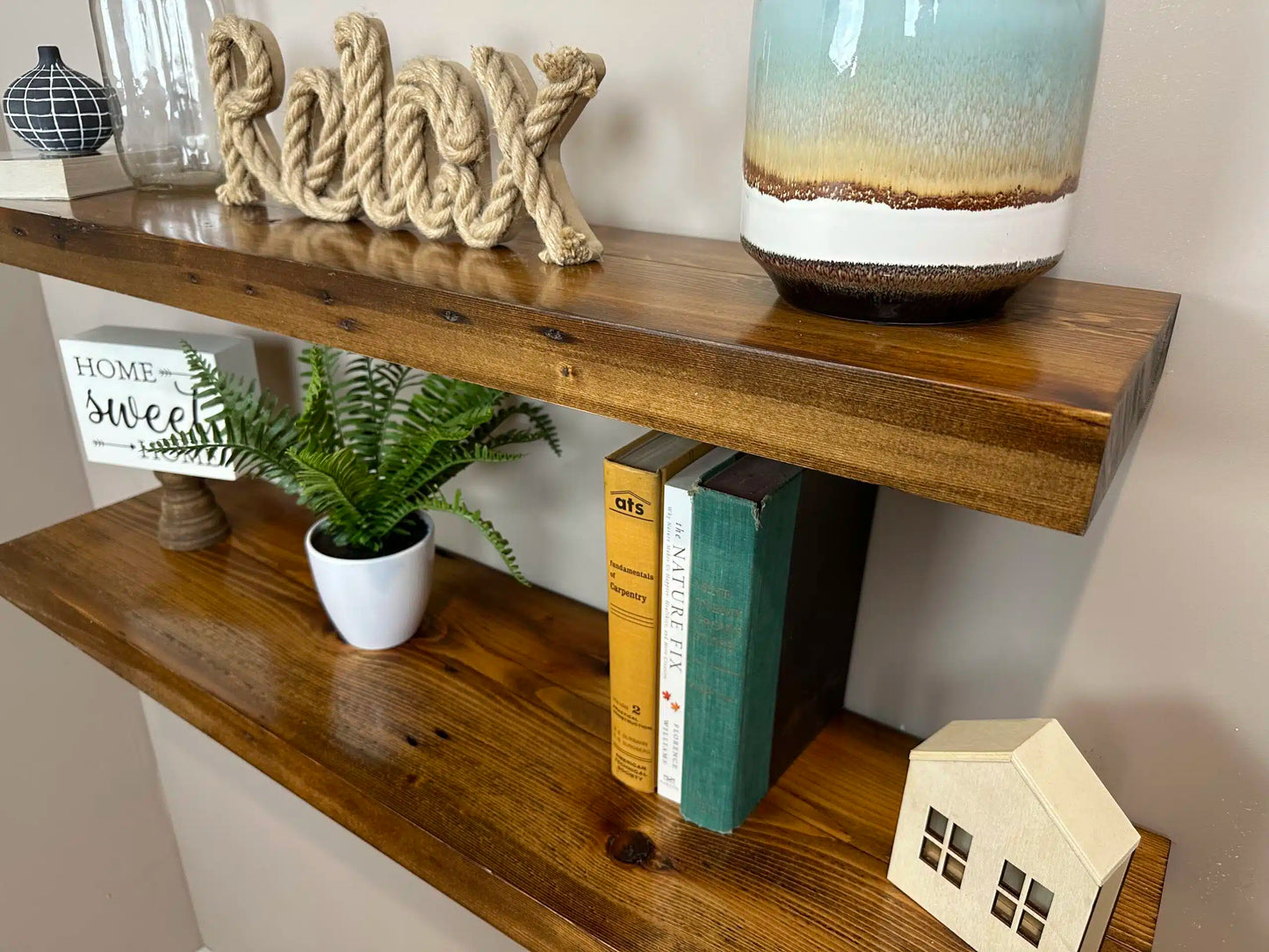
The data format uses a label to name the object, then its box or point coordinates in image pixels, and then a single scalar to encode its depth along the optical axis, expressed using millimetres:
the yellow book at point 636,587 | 539
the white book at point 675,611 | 521
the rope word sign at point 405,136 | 531
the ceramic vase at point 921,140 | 335
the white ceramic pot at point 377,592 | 729
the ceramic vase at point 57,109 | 774
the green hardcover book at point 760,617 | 504
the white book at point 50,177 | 762
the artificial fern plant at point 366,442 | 677
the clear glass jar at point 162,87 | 739
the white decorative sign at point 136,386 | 849
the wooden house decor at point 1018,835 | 437
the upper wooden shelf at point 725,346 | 323
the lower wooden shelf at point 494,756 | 532
